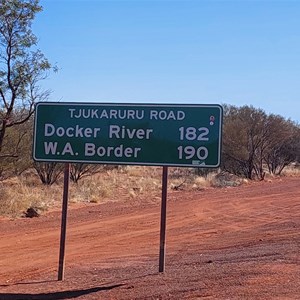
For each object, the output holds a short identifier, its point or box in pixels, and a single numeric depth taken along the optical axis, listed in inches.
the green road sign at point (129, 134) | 342.6
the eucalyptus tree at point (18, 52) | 733.9
